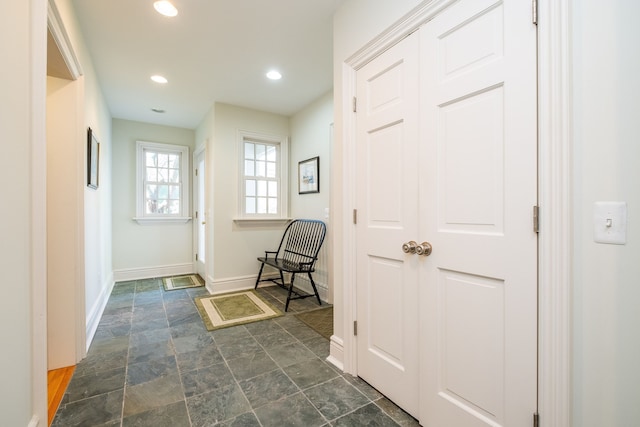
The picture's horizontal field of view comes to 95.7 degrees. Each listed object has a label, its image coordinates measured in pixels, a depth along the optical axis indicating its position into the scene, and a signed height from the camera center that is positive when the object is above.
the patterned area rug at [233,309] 2.80 -1.05
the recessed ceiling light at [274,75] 2.95 +1.42
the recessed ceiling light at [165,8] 1.95 +1.40
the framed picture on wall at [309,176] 3.66 +0.49
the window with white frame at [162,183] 4.53 +0.48
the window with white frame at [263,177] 4.05 +0.51
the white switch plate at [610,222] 0.86 -0.03
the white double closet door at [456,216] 1.07 -0.02
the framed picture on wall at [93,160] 2.44 +0.48
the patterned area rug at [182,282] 4.08 -1.03
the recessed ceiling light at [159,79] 3.01 +1.41
